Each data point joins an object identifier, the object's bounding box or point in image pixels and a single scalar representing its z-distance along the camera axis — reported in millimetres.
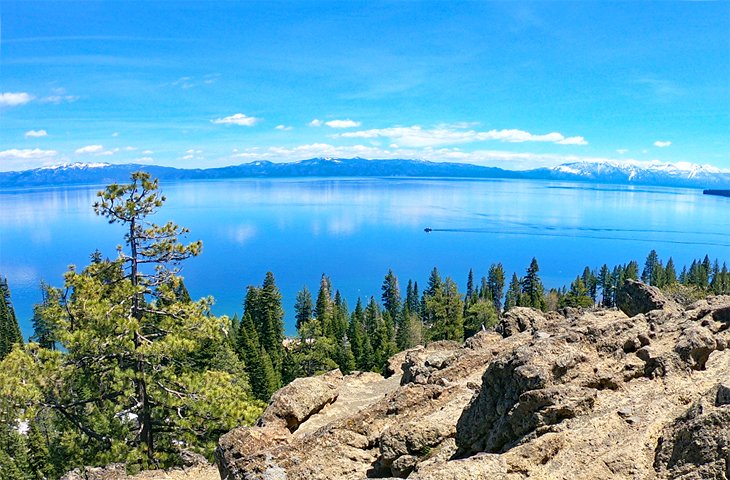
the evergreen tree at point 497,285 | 105312
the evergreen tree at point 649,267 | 110250
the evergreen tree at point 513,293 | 95688
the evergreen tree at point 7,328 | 63250
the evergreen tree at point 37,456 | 35125
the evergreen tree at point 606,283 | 103688
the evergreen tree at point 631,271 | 97294
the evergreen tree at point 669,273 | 99600
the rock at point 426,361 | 16516
